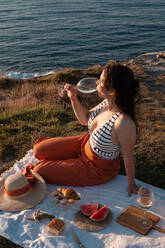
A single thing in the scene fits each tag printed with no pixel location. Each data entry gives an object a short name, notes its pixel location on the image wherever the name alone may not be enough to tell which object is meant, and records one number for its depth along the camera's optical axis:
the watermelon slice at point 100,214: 3.35
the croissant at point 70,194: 3.73
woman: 3.42
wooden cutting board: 3.23
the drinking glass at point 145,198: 3.12
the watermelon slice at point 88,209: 3.46
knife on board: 3.09
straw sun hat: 3.65
